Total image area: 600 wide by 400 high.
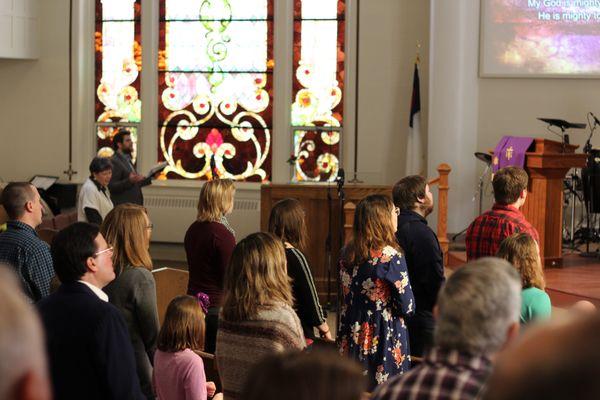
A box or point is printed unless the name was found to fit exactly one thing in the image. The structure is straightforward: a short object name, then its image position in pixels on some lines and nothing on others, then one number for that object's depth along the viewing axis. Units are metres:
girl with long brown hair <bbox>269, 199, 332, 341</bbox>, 4.27
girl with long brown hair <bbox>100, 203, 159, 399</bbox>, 3.88
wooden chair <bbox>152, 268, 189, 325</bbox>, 6.20
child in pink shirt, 3.85
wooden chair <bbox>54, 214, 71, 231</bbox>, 10.44
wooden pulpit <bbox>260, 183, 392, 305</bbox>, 8.93
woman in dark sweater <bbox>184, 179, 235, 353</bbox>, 5.29
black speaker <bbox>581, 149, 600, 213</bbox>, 9.23
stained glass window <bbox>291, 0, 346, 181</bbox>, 11.62
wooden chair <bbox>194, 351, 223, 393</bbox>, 4.09
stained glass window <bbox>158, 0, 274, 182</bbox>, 11.91
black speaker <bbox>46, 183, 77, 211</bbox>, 11.98
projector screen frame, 10.56
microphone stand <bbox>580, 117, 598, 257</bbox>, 9.14
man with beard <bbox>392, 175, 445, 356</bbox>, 4.71
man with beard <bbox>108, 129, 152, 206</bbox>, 9.77
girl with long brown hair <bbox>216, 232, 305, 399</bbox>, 3.32
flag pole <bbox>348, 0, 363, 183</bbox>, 11.36
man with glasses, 2.91
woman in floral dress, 4.23
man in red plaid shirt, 4.71
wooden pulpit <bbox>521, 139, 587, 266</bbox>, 8.03
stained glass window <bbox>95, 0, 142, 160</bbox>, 12.26
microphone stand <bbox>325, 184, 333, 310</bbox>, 8.72
